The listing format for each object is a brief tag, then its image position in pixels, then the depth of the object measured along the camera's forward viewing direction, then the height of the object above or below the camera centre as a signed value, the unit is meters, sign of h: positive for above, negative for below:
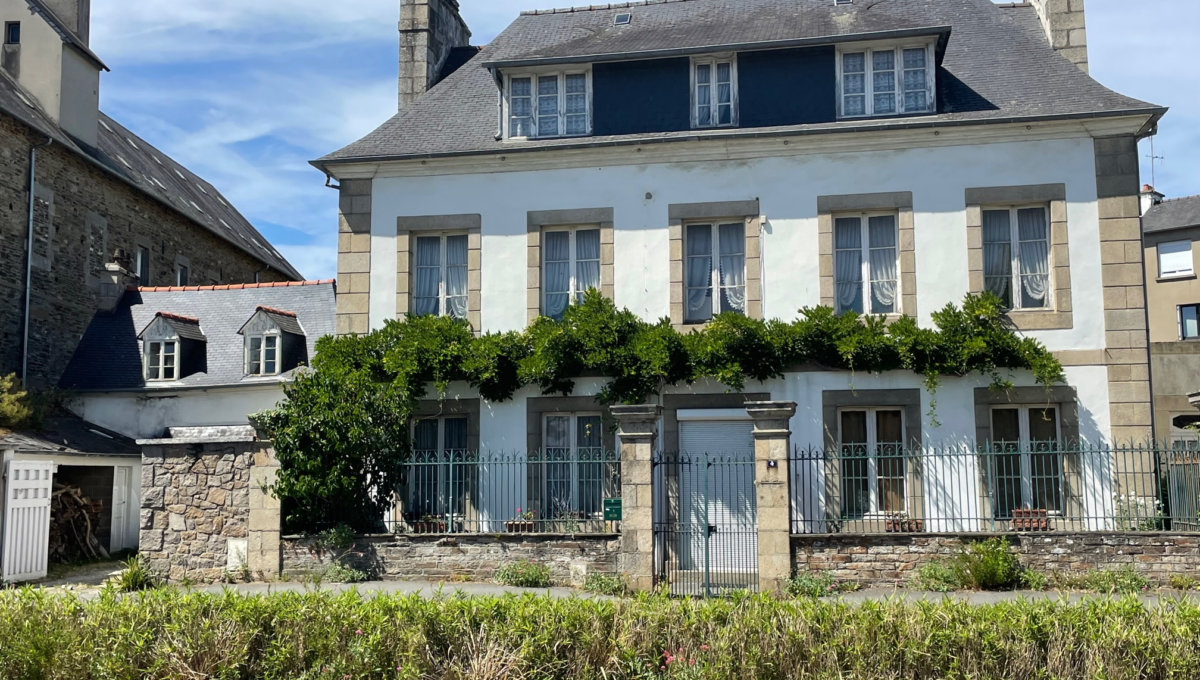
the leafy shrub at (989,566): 12.30 -1.36
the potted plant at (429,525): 14.44 -1.04
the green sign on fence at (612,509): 14.24 -0.82
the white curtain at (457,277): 16.69 +2.47
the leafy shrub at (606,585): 12.45 -1.56
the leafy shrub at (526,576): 13.06 -1.52
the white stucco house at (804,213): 15.06 +3.22
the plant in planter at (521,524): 14.66 -1.04
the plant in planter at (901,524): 14.62 -1.07
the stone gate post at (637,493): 12.68 -0.56
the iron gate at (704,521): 13.95 -1.02
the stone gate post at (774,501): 12.55 -0.65
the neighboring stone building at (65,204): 20.94 +5.12
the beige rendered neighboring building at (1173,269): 35.94 +5.48
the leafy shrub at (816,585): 12.11 -1.55
